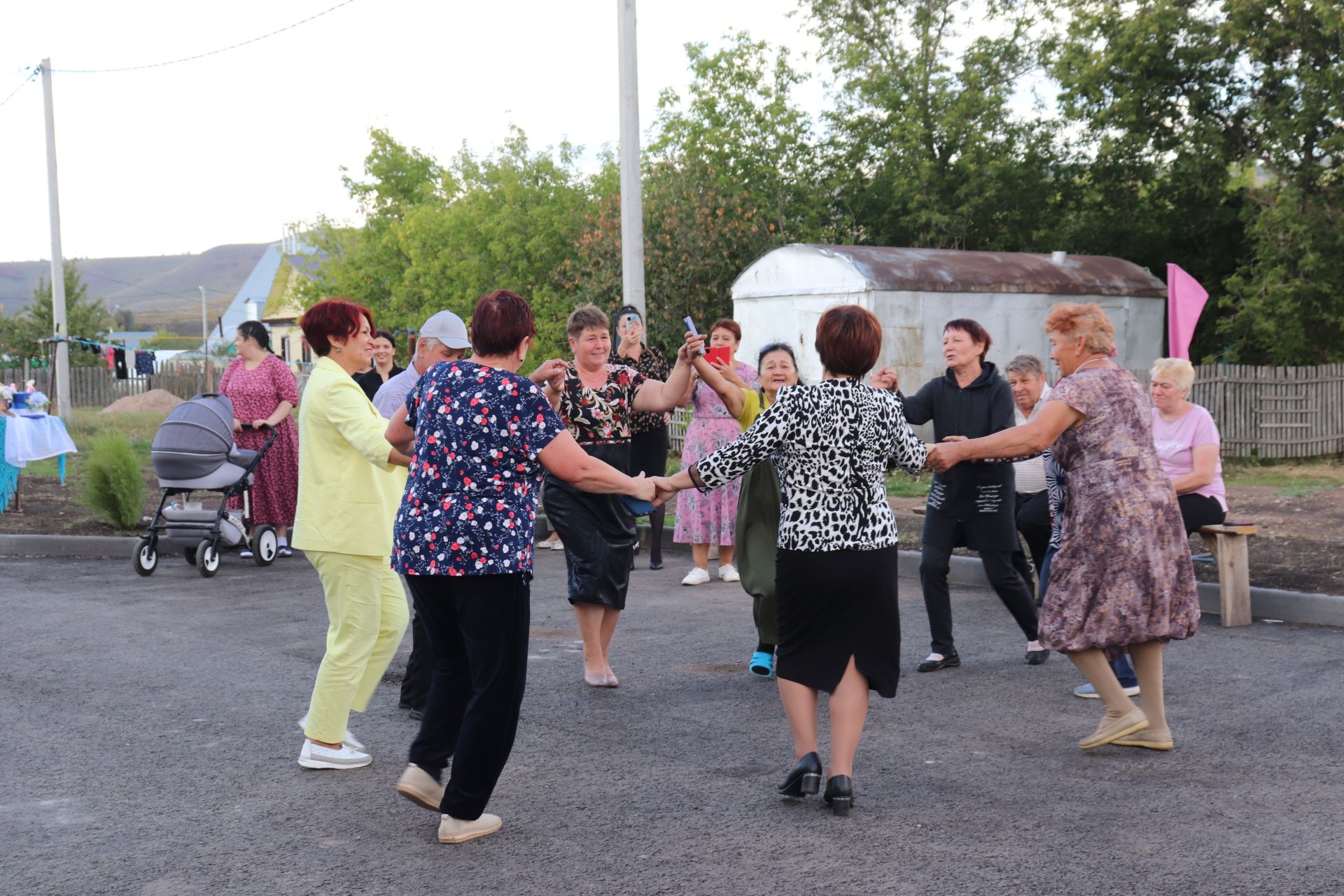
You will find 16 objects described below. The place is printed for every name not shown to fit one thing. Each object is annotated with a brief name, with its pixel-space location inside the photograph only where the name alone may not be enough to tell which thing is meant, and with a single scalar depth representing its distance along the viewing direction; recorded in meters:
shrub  13.13
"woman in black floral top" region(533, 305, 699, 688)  6.68
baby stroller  10.45
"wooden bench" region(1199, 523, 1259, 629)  8.23
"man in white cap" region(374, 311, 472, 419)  5.70
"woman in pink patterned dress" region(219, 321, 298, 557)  11.20
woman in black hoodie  6.98
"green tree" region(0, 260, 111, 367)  56.03
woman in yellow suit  5.29
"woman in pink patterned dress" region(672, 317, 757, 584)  9.97
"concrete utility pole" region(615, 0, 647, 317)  14.45
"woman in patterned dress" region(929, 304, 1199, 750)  5.38
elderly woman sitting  7.47
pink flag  11.99
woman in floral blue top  4.32
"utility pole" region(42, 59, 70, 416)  28.22
